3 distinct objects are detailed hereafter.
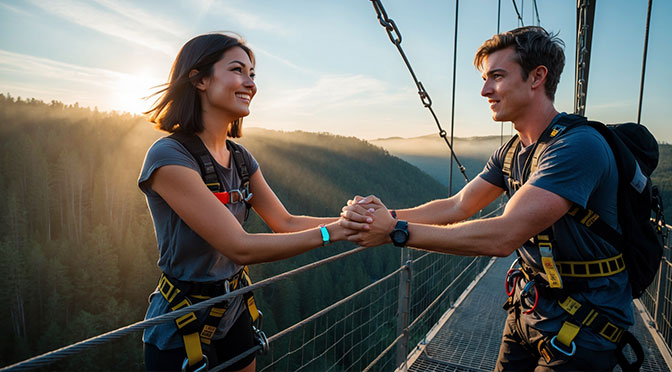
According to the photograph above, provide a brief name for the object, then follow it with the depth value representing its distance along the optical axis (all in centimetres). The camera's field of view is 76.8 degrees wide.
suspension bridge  135
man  135
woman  131
